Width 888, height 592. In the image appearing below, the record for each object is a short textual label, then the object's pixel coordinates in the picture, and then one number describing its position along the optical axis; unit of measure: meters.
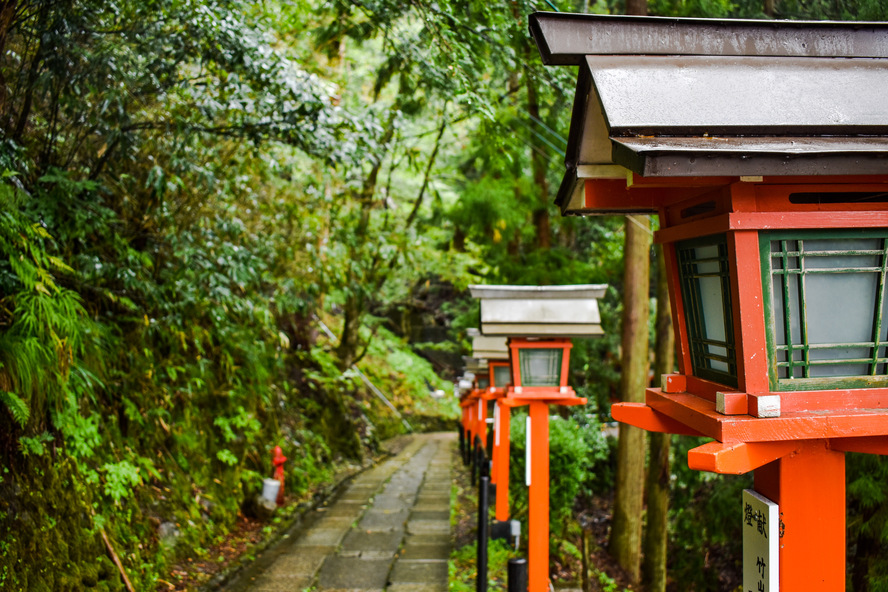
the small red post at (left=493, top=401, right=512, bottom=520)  8.41
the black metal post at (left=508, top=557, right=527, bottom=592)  3.65
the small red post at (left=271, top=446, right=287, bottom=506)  8.16
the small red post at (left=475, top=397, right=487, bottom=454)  11.04
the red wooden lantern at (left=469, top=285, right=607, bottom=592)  6.37
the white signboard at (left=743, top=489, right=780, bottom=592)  2.28
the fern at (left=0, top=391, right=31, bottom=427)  3.97
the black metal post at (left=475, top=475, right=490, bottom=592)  5.00
